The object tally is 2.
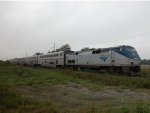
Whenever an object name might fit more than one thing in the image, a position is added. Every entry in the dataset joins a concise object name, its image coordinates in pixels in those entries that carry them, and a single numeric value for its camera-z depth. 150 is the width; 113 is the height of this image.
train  14.44
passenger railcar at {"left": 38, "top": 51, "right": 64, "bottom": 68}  21.97
